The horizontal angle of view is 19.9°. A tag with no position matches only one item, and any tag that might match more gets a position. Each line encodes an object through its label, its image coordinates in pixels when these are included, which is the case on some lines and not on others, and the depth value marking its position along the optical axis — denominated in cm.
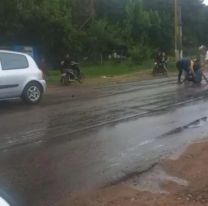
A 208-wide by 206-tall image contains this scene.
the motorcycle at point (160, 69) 3357
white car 1512
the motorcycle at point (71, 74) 2491
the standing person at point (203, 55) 2532
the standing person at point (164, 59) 3350
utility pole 3956
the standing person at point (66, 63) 2517
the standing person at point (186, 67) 2338
